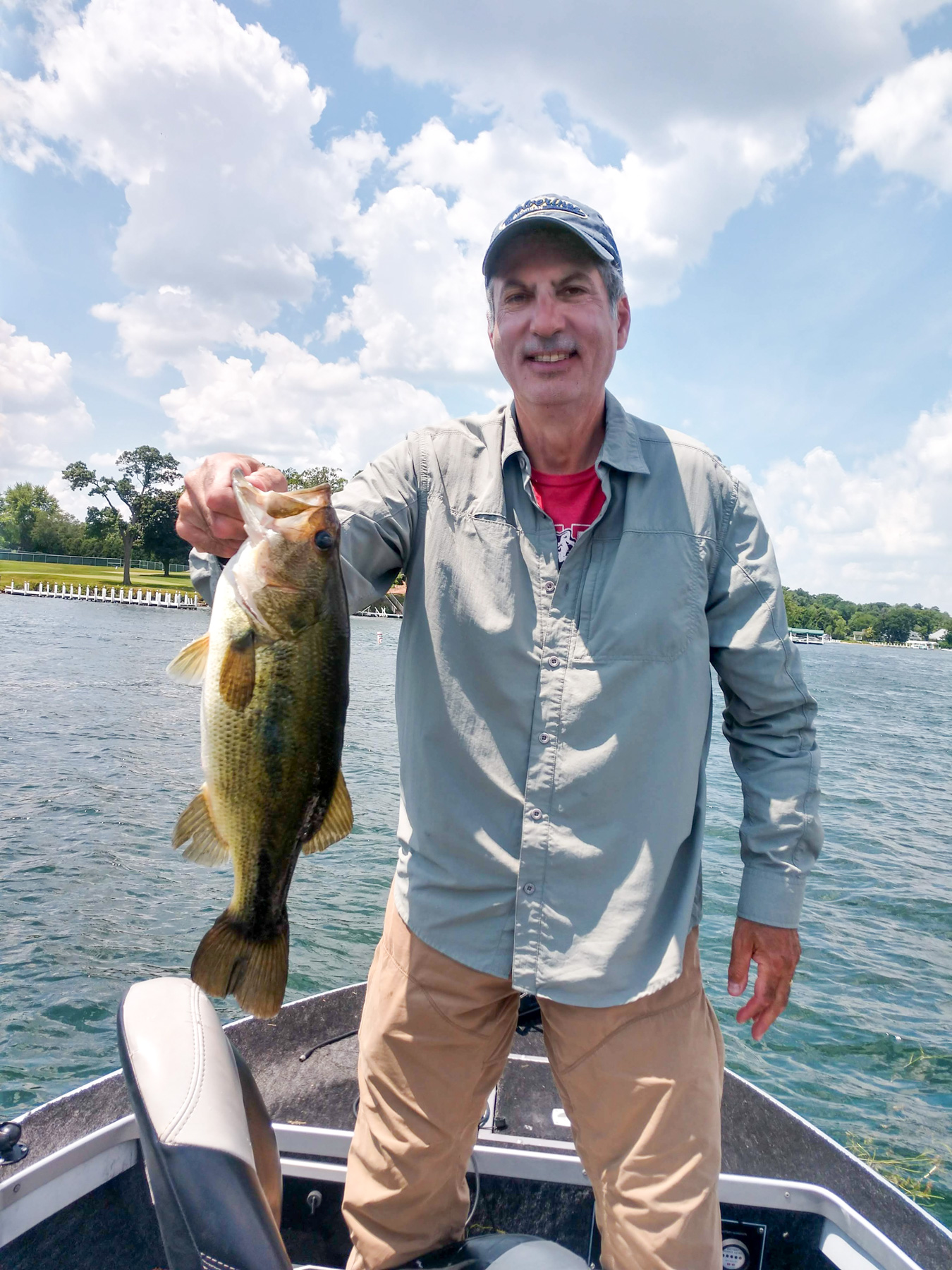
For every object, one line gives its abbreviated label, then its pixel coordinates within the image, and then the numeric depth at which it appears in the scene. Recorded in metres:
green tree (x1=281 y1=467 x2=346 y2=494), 104.51
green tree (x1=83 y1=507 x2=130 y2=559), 81.56
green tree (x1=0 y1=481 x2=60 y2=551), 105.50
